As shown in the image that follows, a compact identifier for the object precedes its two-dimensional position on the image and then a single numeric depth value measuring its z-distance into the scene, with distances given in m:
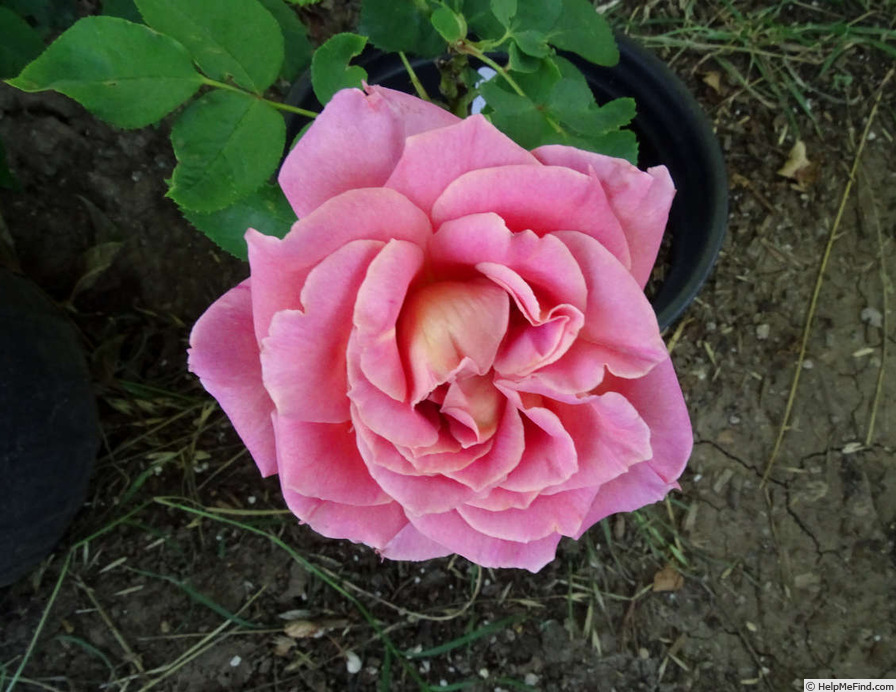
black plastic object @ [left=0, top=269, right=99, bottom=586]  0.29
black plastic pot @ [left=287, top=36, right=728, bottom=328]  0.30
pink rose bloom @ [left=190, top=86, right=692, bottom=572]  0.14
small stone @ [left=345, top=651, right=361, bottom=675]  0.39
